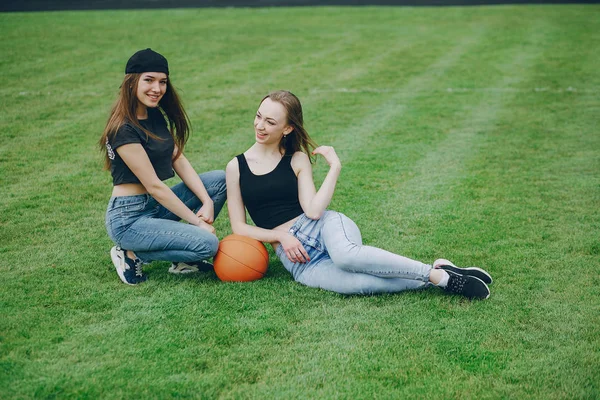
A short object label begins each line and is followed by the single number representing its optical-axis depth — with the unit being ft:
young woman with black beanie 17.87
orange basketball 18.07
